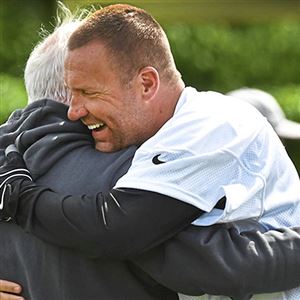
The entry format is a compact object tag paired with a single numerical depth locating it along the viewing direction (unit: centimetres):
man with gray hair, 631
